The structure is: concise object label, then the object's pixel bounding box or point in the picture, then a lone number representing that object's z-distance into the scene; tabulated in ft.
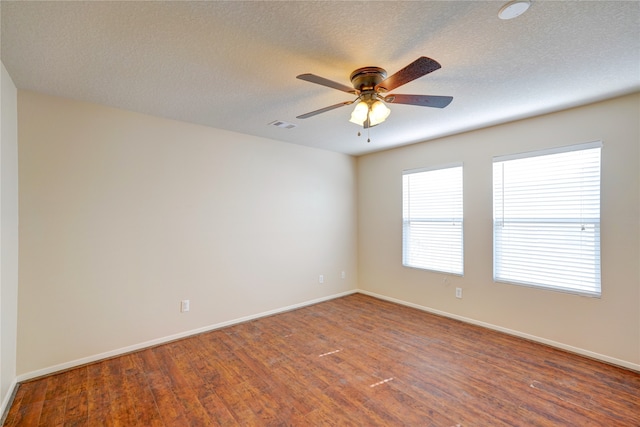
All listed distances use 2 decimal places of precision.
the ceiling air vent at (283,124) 11.25
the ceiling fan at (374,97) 6.57
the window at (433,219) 12.92
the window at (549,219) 9.38
